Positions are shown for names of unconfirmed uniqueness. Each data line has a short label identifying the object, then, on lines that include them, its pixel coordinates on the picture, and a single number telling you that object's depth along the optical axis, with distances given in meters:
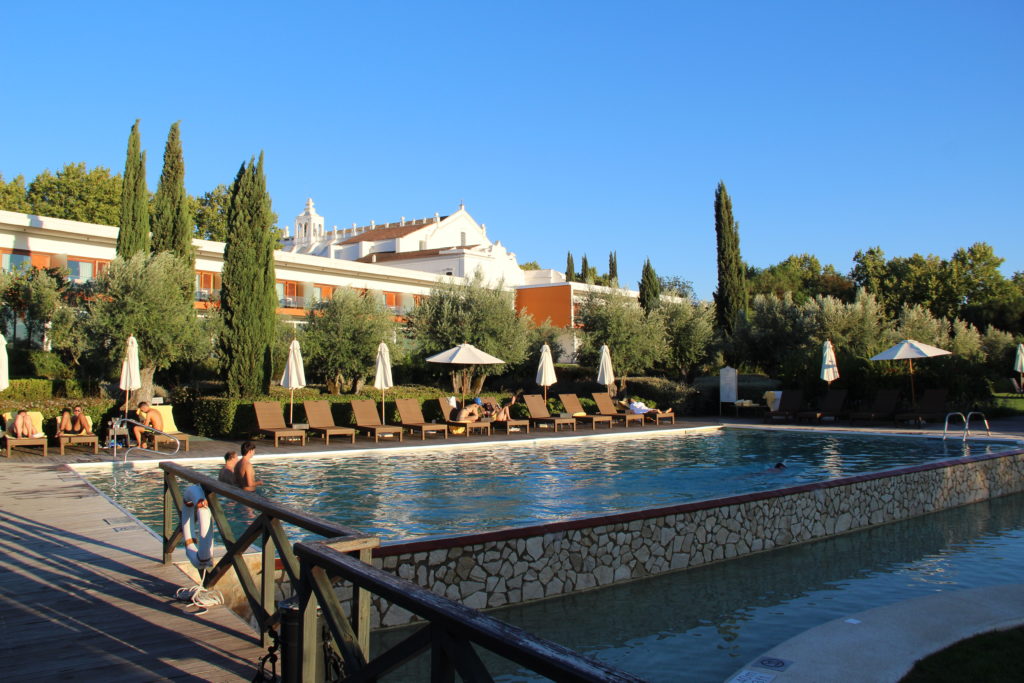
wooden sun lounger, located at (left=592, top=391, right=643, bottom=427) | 22.56
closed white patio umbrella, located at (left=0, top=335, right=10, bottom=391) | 15.13
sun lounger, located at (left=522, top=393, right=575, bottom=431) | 21.20
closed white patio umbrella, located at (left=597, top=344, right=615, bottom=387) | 24.45
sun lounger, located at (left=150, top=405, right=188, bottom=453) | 15.70
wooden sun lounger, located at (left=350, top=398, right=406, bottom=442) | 18.36
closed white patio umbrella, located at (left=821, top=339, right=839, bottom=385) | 22.73
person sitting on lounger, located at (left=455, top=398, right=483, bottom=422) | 19.97
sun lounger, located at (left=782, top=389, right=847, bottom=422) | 22.44
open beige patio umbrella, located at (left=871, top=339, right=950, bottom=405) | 21.41
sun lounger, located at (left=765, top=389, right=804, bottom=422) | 22.95
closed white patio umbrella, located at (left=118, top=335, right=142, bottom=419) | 16.48
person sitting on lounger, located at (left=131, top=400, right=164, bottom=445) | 15.54
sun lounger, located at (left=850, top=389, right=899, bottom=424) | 21.55
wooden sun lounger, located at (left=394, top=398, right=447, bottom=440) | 19.02
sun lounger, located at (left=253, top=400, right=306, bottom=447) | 17.11
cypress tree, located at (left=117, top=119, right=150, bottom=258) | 26.22
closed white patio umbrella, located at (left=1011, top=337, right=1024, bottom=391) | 24.56
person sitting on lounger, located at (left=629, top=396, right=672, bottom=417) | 22.77
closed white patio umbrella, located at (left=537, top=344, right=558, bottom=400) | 23.22
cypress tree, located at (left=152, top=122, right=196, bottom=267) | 27.80
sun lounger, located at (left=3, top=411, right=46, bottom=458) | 14.55
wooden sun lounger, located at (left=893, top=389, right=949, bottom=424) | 20.80
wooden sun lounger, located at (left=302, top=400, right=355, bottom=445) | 17.61
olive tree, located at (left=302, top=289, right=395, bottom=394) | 28.03
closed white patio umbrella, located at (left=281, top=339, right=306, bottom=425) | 18.41
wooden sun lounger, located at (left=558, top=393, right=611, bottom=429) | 22.16
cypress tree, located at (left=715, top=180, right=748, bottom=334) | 39.41
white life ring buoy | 5.63
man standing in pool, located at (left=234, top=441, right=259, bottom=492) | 8.22
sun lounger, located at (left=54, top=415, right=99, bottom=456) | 15.11
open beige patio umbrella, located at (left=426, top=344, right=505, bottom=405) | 23.00
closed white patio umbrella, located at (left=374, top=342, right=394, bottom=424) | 19.89
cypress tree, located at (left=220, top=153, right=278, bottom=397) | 21.14
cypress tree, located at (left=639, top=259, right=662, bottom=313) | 44.38
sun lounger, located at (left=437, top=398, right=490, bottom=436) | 19.73
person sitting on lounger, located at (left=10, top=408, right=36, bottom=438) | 14.91
